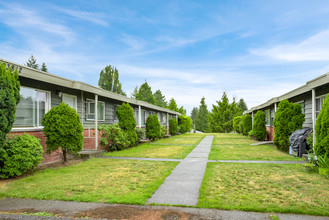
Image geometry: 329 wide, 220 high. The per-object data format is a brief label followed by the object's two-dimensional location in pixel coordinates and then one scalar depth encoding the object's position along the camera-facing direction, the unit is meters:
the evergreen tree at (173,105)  43.74
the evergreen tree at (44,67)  51.26
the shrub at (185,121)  33.58
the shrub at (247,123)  23.50
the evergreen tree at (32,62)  51.81
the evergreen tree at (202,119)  56.88
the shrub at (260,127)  17.44
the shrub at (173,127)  26.88
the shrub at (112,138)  11.07
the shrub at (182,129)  30.94
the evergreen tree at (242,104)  66.62
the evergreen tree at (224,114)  45.28
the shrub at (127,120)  12.74
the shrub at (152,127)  17.34
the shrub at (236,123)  30.72
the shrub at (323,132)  6.18
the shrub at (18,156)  5.75
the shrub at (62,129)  7.46
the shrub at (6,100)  5.17
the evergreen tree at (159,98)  58.97
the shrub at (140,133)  14.95
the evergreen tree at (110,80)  47.56
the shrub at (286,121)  10.66
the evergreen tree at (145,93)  44.78
